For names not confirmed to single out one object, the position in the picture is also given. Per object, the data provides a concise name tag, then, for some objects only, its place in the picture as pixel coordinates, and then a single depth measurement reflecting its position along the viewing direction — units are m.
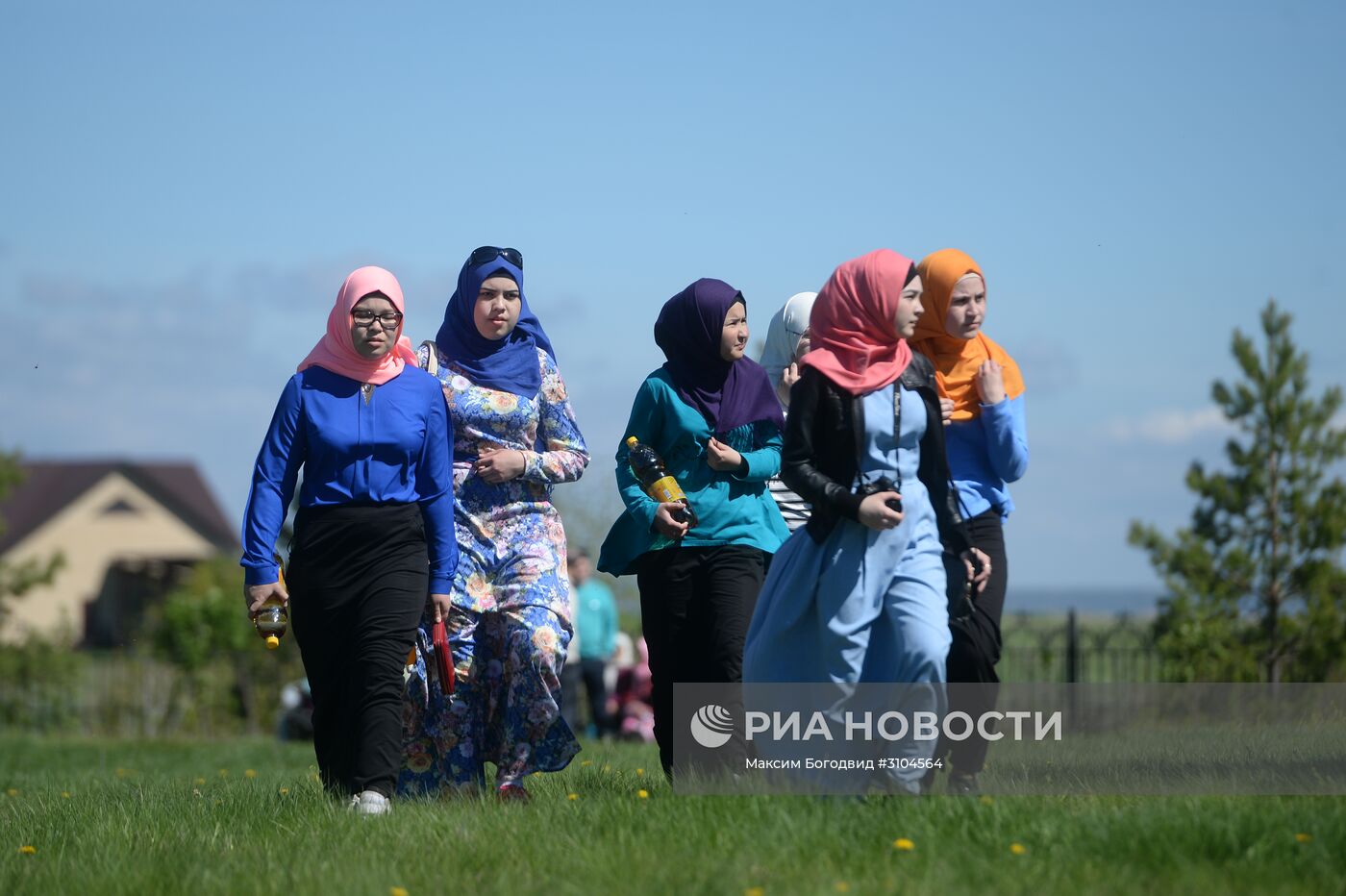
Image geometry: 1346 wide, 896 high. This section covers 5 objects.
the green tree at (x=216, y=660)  43.62
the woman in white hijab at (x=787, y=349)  14.19
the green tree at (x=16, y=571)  45.06
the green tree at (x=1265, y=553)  30.39
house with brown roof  118.44
